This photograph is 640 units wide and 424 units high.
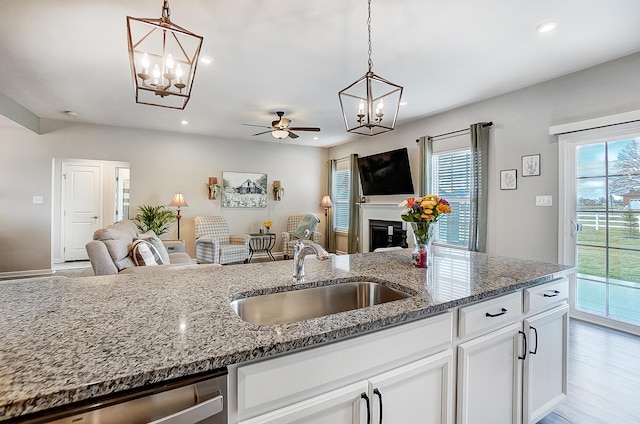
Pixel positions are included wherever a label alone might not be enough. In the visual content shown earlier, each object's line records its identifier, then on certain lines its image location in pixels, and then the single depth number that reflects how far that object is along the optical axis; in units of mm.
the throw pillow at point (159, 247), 3660
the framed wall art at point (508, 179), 3857
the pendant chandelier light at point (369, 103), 2040
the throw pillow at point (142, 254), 3037
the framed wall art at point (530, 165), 3627
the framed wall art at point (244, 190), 6570
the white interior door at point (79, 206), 6289
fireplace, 5545
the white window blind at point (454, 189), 4527
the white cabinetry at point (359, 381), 815
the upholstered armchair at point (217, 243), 5340
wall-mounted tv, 5336
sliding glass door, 2959
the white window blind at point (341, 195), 7199
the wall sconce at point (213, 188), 6363
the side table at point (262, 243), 6423
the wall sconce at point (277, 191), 7039
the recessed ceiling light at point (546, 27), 2418
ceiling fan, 4434
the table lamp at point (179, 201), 5645
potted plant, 5660
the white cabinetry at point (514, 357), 1301
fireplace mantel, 5621
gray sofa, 2650
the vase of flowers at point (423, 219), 1826
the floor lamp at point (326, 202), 7203
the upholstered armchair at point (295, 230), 6581
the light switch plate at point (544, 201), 3526
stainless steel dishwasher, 599
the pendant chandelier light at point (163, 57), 1553
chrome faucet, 1491
